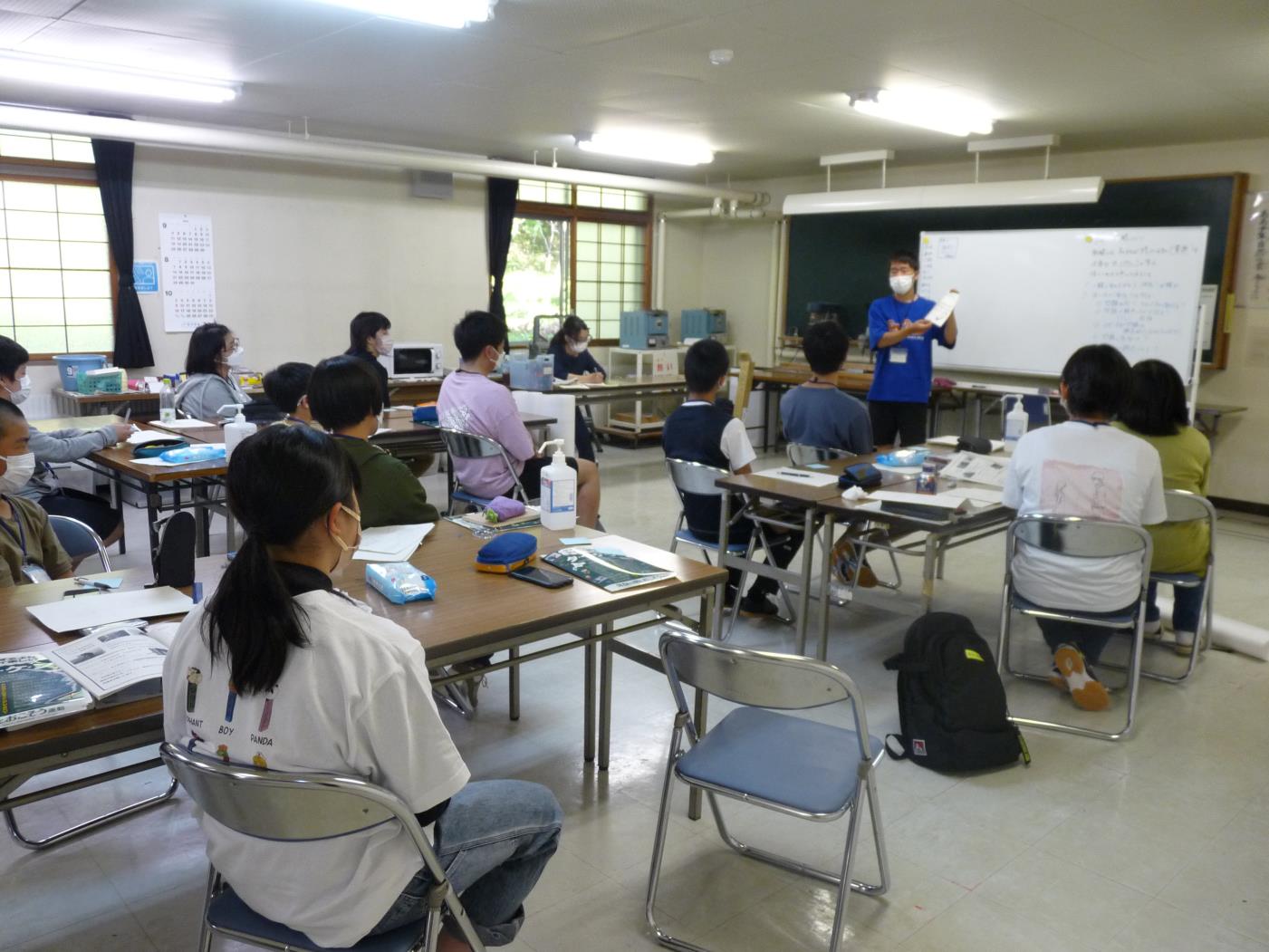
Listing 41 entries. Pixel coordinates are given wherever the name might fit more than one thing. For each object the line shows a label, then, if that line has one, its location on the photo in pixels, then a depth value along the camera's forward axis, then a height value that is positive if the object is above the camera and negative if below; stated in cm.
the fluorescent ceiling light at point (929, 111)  502 +113
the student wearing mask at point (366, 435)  248 -35
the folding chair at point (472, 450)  386 -59
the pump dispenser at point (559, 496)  255 -50
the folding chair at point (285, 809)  122 -66
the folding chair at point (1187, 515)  325 -66
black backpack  272 -112
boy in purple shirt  390 -41
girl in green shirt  338 -48
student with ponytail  125 -52
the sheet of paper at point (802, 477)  346 -60
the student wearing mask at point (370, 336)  506 -17
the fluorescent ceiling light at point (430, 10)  347 +108
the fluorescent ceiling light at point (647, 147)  669 +118
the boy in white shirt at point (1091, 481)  300 -51
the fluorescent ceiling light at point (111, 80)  469 +113
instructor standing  542 -22
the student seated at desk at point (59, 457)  364 -61
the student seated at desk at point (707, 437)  361 -48
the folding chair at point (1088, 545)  290 -70
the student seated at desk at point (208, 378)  456 -37
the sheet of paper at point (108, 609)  180 -60
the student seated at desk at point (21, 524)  250 -61
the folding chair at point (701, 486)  354 -66
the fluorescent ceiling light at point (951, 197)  601 +82
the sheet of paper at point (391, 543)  228 -59
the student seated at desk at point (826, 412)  399 -42
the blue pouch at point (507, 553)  219 -56
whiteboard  604 +18
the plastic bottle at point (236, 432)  365 -50
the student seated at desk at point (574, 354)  713 -35
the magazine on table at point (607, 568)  215 -60
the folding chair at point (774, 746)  176 -93
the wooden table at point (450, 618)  140 -62
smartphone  211 -60
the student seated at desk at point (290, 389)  386 -35
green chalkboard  613 +67
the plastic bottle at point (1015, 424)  439 -49
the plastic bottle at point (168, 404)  459 -53
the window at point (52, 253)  604 +29
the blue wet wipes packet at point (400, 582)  199 -59
